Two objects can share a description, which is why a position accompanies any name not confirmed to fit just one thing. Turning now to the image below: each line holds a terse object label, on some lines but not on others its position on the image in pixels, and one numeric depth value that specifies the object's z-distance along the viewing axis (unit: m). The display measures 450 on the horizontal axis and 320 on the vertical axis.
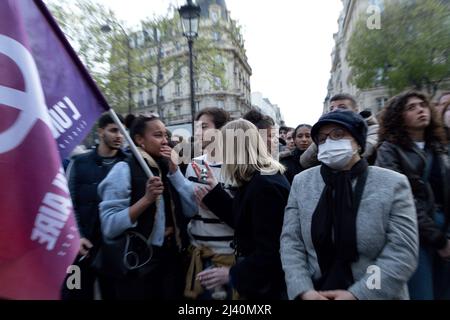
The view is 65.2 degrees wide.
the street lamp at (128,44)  16.55
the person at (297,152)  4.05
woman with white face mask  1.81
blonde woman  2.12
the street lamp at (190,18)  7.35
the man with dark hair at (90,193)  2.79
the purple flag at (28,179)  1.44
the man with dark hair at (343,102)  3.81
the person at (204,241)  2.50
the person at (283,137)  6.29
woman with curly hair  2.34
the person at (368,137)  3.00
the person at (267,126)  3.27
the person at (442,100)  3.23
